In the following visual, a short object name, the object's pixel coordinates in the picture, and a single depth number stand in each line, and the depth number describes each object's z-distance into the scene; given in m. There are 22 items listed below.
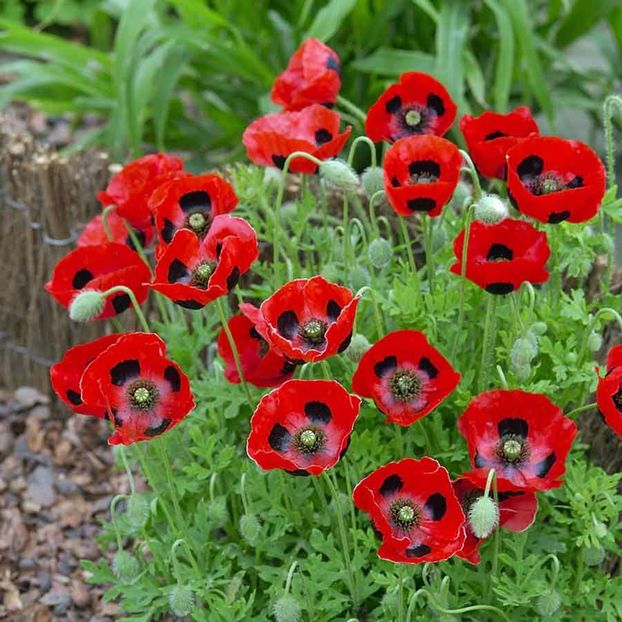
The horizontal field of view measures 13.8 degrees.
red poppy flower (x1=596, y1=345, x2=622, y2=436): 1.49
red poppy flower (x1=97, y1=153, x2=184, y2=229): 1.66
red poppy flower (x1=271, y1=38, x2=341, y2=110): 1.69
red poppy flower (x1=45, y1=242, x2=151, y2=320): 1.62
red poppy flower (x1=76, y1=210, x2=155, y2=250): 1.74
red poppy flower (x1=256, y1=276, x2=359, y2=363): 1.52
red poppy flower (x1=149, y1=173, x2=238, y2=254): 1.59
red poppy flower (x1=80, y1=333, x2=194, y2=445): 1.53
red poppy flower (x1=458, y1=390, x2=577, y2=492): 1.55
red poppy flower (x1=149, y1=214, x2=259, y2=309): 1.52
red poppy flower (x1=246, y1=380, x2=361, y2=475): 1.51
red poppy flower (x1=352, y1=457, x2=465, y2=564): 1.50
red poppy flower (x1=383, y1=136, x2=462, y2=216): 1.56
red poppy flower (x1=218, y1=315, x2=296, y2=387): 1.62
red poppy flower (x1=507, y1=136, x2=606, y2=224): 1.54
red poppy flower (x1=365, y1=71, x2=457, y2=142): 1.65
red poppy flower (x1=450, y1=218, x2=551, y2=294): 1.55
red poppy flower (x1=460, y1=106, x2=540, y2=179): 1.60
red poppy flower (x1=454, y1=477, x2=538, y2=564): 1.55
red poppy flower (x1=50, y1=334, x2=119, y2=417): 1.60
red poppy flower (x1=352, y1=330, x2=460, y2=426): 1.56
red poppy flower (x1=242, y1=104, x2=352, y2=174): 1.64
